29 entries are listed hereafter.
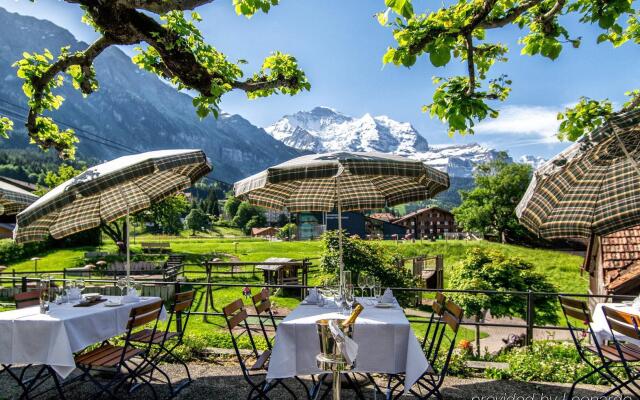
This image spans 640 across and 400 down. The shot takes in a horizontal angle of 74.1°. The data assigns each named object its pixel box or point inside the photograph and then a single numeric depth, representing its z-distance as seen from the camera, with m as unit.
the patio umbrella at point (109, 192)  3.97
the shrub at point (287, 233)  65.31
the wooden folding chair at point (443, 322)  3.48
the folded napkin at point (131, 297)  4.73
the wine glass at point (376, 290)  4.58
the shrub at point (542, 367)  4.70
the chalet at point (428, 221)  97.44
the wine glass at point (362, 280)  4.58
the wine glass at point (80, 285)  5.18
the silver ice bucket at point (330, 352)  1.88
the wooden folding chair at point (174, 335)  4.41
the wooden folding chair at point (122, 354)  3.73
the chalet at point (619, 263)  11.34
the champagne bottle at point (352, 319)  1.92
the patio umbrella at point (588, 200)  4.39
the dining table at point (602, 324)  4.03
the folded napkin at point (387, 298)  4.47
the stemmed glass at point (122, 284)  4.99
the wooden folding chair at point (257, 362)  3.74
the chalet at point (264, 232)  83.91
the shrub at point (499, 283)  13.09
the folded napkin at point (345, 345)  1.86
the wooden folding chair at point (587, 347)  3.88
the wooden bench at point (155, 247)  30.39
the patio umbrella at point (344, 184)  3.96
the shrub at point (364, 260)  13.35
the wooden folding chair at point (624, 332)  3.35
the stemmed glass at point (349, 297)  4.11
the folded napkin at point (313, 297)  4.46
